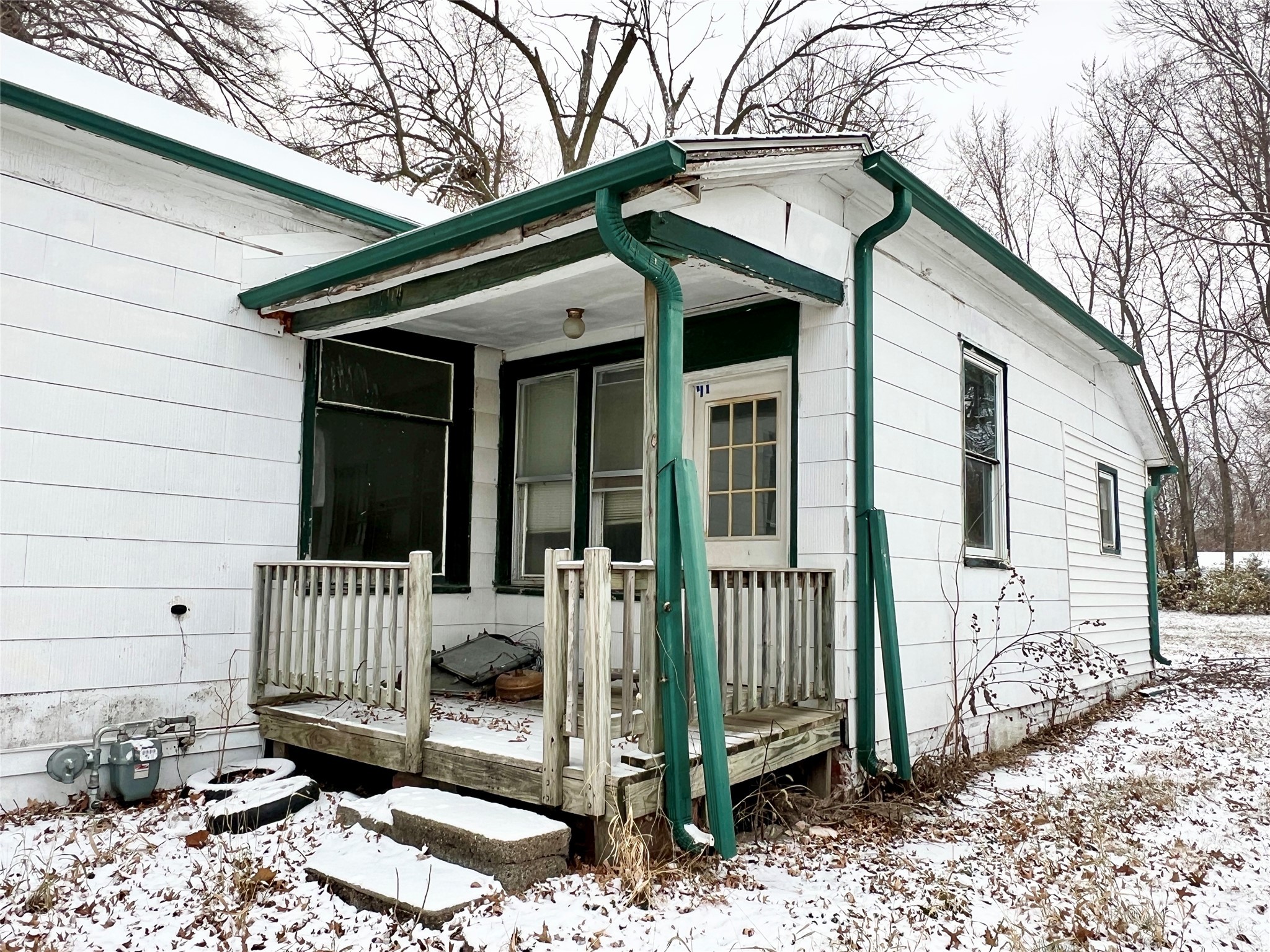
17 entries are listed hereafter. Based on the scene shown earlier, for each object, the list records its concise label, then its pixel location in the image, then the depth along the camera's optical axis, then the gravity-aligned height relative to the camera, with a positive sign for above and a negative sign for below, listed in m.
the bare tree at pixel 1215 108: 14.55 +7.59
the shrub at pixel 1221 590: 19.72 -0.70
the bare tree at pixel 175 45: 10.70 +6.26
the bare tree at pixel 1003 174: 23.12 +9.82
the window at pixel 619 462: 5.98 +0.62
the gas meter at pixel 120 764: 4.47 -1.06
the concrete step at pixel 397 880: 3.12 -1.20
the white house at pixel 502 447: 3.85 +0.63
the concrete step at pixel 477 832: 3.34 -1.09
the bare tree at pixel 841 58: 14.59 +8.49
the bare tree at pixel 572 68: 15.50 +8.49
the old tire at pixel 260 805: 4.04 -1.17
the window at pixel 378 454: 5.70 +0.65
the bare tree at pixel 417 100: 14.66 +7.79
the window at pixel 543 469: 6.38 +0.61
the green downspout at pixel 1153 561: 10.59 -0.03
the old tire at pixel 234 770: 4.37 -1.15
